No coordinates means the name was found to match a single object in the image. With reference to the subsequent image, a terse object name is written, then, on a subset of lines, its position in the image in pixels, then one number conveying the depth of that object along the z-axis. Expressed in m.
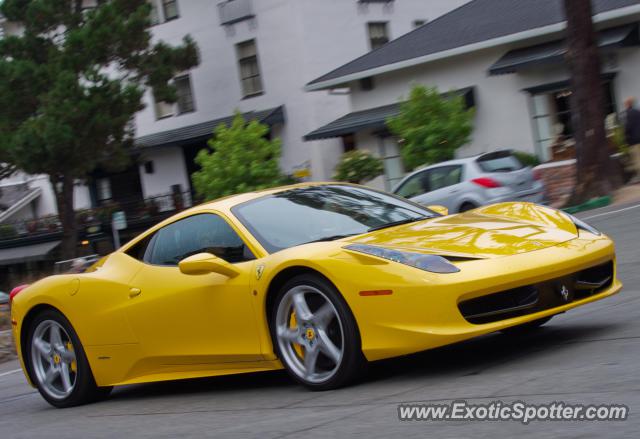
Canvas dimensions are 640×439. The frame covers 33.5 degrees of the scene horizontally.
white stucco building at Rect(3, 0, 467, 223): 34.41
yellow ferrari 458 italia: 5.61
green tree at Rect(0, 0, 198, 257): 31.70
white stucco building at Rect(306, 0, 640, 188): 25.77
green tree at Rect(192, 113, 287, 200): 26.08
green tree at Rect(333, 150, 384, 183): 30.77
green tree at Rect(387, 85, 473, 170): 24.22
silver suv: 18.56
